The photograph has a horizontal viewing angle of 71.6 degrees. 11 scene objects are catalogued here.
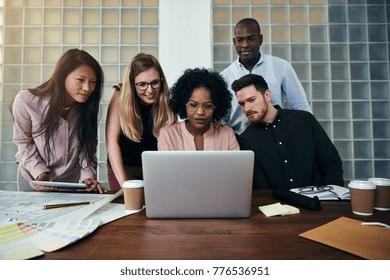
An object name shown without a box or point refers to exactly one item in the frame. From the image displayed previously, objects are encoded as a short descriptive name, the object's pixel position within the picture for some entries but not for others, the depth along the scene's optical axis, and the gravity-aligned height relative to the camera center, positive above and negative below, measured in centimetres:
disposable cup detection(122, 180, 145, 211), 88 -14
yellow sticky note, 83 -18
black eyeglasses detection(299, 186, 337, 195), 109 -16
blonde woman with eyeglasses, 178 +24
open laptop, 78 -9
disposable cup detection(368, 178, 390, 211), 88 -14
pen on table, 91 -18
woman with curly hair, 173 +26
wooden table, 58 -21
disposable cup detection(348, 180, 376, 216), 82 -14
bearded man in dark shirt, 169 +5
